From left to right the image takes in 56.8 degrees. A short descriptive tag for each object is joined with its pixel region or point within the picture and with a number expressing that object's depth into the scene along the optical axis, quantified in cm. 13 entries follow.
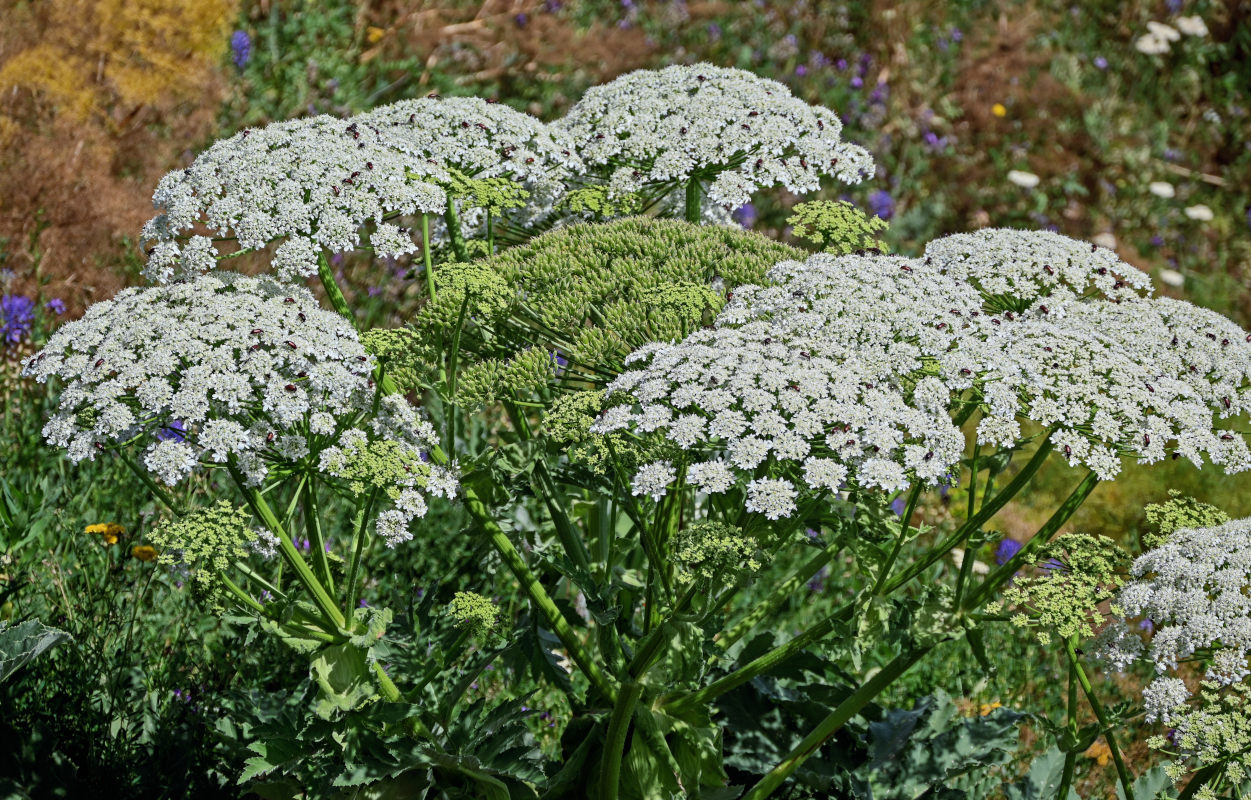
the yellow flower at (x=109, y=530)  594
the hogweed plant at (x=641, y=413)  401
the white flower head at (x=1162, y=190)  1339
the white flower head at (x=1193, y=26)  1513
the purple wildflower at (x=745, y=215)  1088
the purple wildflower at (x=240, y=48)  1125
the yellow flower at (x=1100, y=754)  642
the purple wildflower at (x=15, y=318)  745
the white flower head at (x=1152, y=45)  1478
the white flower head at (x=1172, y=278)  1205
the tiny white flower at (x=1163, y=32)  1483
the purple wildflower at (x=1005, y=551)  787
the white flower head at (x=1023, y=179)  1288
